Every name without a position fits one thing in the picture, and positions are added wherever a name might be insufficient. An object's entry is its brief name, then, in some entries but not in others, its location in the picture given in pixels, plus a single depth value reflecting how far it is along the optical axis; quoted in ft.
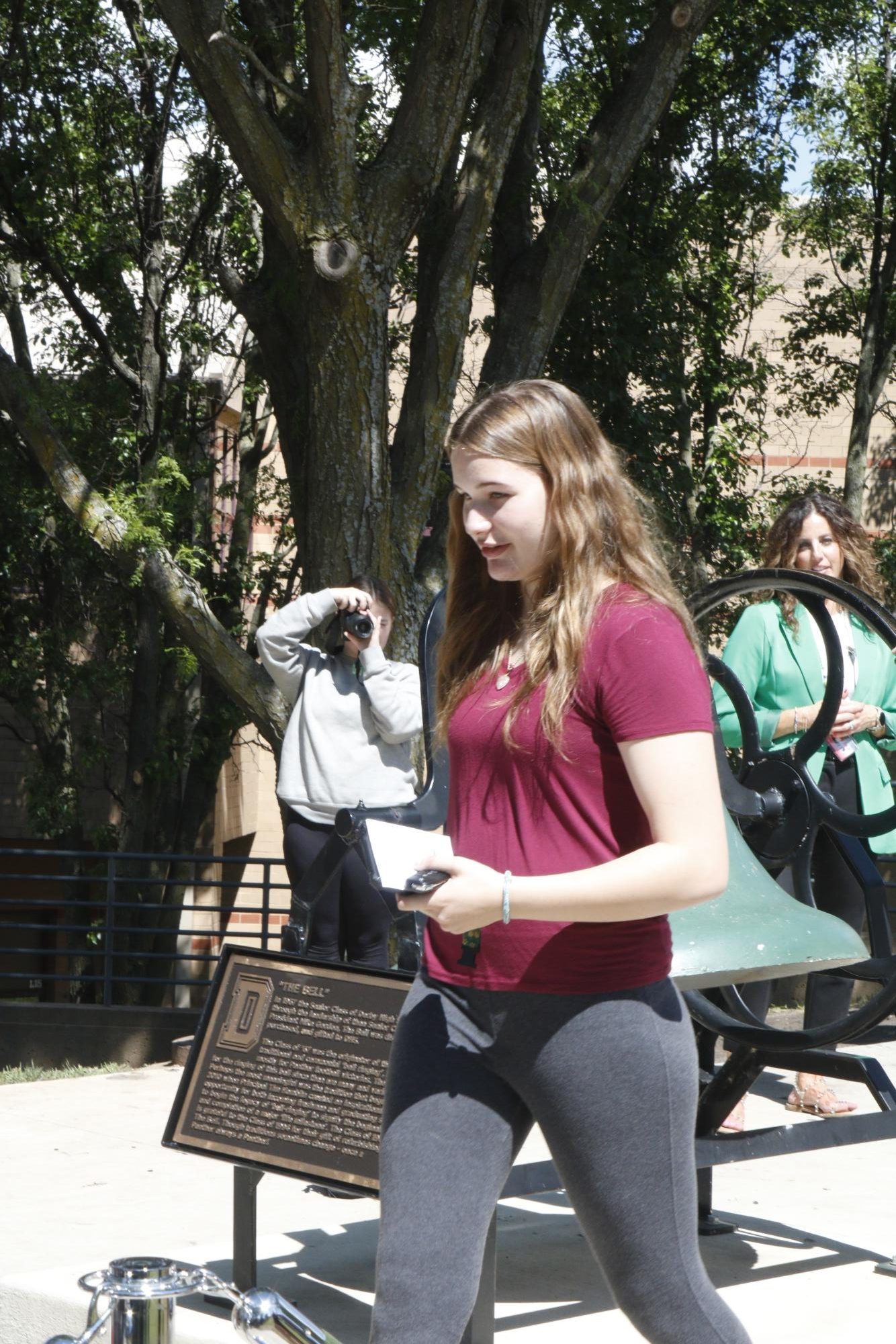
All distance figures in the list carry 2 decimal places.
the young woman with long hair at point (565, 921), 6.25
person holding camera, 18.89
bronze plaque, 10.93
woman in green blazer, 14.19
